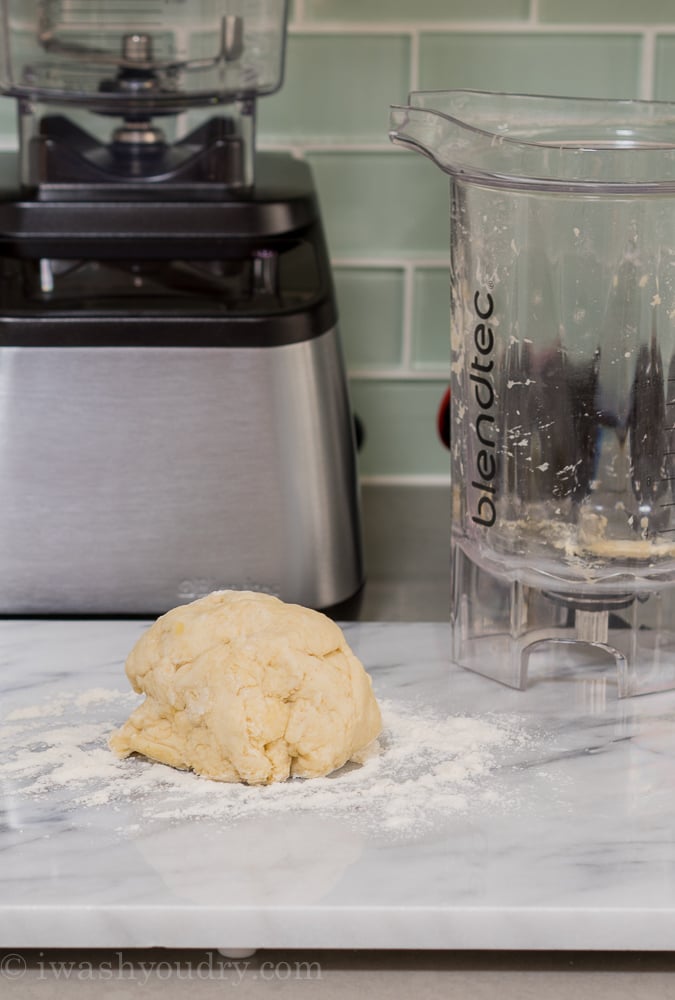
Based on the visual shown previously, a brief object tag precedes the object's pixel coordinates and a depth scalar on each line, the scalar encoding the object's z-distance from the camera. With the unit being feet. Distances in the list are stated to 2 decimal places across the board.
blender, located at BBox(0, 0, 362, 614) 5.13
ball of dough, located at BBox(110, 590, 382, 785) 4.67
